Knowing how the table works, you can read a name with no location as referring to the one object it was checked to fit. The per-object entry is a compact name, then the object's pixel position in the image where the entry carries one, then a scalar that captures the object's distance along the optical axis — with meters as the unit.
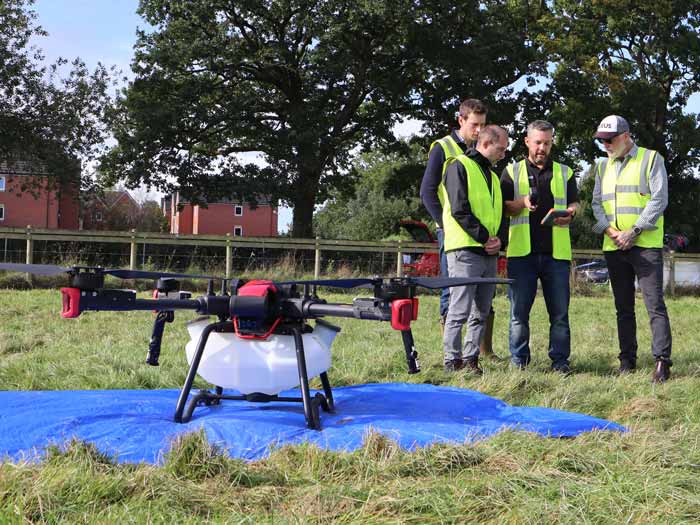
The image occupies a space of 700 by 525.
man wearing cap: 5.62
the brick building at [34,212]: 55.06
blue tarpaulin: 3.17
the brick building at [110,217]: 50.33
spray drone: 3.57
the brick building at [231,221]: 70.81
